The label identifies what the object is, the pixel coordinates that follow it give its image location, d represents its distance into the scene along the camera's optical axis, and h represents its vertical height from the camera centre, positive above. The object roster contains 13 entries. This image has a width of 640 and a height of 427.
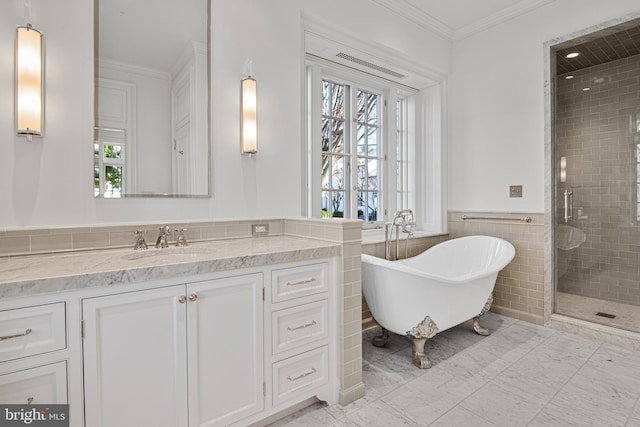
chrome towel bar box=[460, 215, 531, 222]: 3.06 -0.06
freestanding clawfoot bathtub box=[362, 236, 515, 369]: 2.20 -0.60
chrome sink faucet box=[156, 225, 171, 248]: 1.79 -0.13
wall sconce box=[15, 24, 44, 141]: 1.53 +0.62
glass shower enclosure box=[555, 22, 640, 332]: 2.92 +0.21
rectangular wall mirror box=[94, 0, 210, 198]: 1.79 +0.66
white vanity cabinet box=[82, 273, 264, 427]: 1.20 -0.56
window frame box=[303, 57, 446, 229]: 2.90 +0.71
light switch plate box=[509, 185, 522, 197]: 3.13 +0.20
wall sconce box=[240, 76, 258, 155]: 2.17 +0.63
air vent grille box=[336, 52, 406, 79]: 2.97 +1.40
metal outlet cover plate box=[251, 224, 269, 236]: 2.19 -0.10
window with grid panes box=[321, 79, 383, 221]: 3.12 +0.61
